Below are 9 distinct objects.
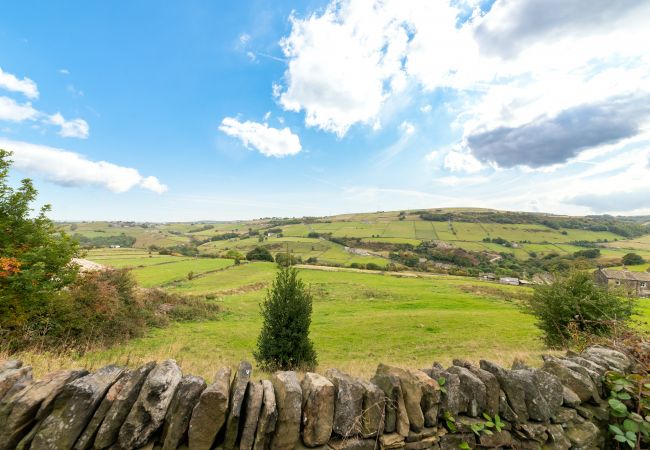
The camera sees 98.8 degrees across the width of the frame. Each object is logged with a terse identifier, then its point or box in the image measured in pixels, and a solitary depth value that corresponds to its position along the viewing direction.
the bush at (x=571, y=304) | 11.50
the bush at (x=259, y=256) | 79.75
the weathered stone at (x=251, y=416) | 3.17
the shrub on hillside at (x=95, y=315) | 13.10
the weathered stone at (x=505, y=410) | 3.77
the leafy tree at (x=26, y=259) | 10.82
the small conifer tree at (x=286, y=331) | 11.27
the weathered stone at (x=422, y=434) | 3.49
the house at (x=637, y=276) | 52.16
